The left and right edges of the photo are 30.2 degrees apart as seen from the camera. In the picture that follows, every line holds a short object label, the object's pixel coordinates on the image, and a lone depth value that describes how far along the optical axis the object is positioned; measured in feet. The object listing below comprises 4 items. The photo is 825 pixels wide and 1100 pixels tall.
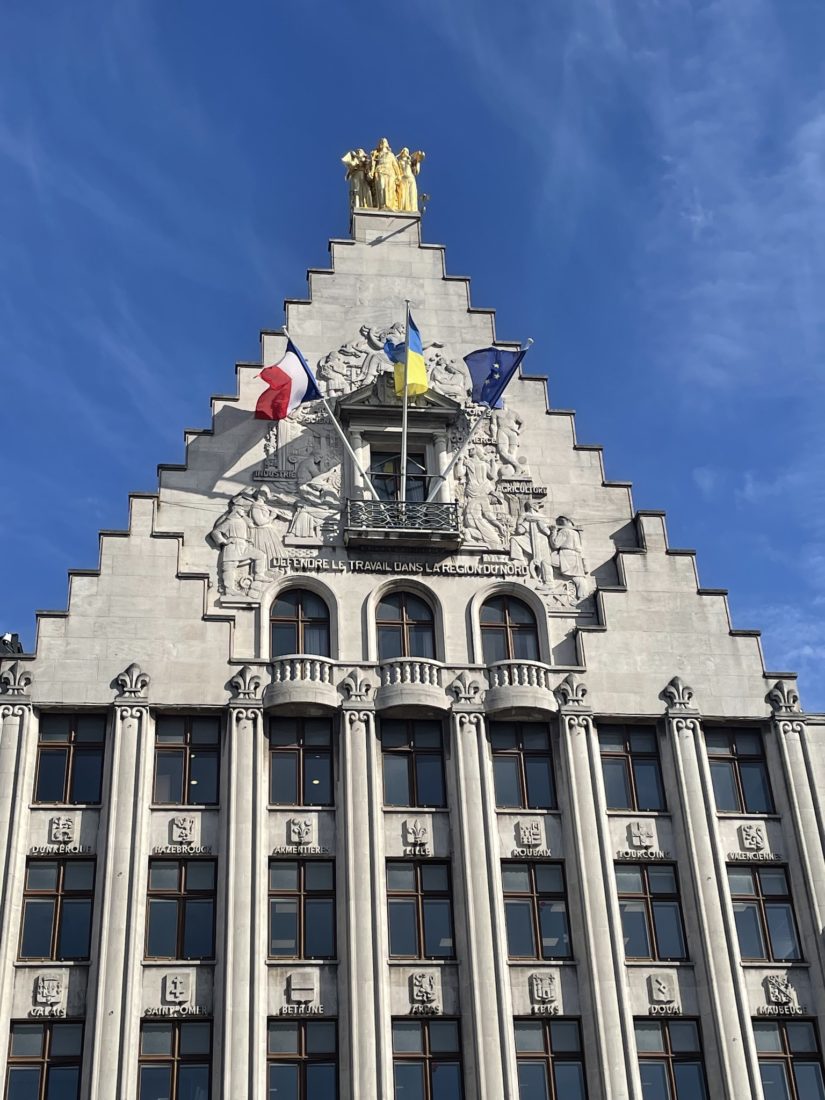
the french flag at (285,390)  136.77
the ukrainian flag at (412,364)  137.69
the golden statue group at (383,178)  156.46
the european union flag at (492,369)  140.36
